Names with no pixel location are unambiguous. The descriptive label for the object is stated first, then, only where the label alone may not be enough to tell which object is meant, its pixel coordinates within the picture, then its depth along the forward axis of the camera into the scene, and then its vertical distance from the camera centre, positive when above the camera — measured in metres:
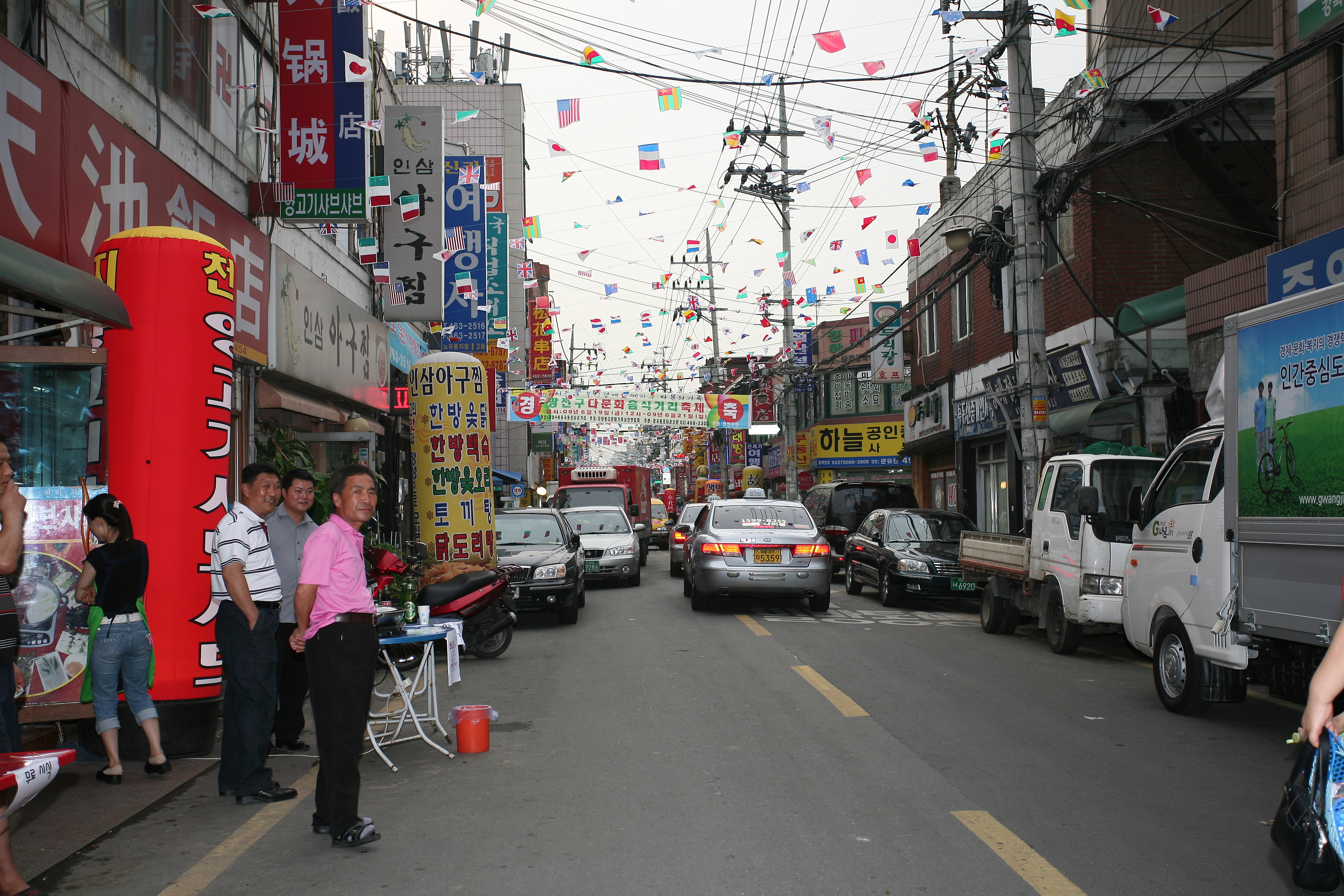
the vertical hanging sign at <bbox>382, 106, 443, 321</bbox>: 16.53 +4.65
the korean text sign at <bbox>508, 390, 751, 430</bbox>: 35.38 +3.00
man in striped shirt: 6.03 -0.85
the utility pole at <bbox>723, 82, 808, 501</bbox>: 32.66 +8.57
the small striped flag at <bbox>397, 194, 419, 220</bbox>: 16.14 +4.54
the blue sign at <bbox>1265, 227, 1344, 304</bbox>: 10.84 +2.39
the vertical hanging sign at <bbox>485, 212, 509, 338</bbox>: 27.34 +6.16
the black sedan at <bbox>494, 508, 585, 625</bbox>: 13.66 -0.83
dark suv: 21.03 -0.17
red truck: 26.53 +0.19
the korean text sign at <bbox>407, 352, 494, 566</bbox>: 15.43 +0.64
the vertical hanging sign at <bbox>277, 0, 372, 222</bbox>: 11.92 +4.56
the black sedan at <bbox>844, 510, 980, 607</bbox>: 15.66 -0.97
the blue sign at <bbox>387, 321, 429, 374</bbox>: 21.72 +3.37
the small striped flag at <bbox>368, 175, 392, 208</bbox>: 13.15 +3.96
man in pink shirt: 5.04 -0.78
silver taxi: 14.88 -0.98
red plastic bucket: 7.05 -1.55
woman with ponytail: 6.33 -0.71
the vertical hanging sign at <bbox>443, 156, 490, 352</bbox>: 19.00 +4.29
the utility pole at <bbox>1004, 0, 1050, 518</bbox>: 14.87 +3.27
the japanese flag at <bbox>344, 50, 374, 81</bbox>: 11.95 +4.91
